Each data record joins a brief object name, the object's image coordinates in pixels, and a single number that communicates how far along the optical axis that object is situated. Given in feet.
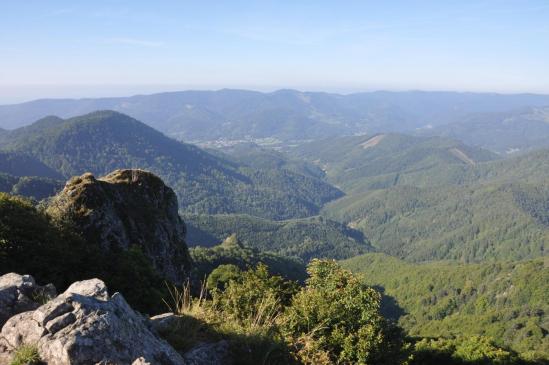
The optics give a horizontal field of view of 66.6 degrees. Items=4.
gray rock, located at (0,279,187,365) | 21.80
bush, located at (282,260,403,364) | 34.94
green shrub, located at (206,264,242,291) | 142.06
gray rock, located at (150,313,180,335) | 29.72
